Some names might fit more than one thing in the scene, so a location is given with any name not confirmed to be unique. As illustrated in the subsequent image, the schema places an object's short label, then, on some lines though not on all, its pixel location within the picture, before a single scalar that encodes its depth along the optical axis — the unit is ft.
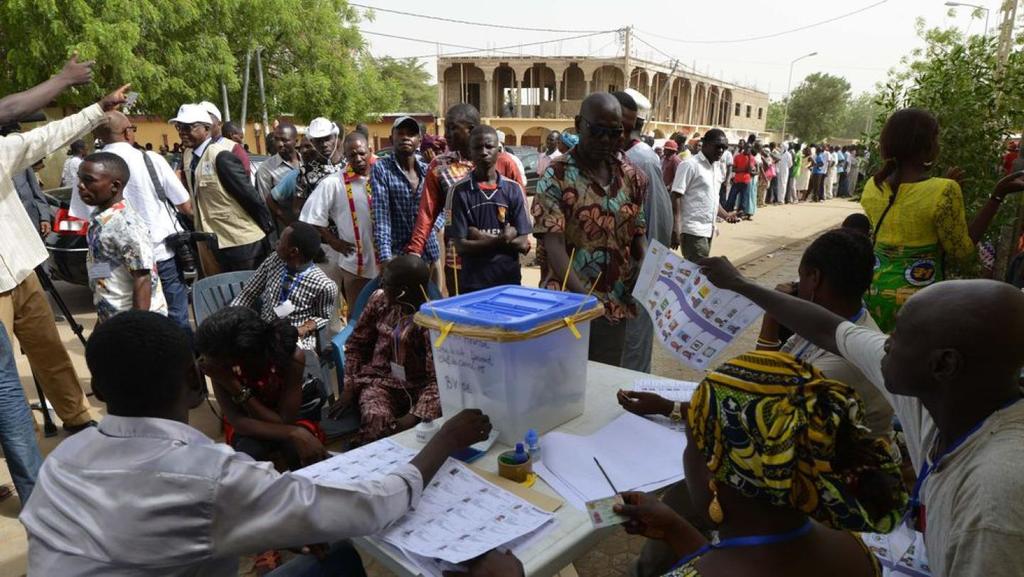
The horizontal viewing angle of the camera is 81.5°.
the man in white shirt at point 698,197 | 18.28
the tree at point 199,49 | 43.55
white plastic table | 4.32
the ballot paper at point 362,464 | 5.35
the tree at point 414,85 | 189.47
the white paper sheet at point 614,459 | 5.21
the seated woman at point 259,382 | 7.97
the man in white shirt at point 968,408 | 3.55
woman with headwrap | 3.45
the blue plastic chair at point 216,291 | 11.48
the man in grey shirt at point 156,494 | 3.68
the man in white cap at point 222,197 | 15.39
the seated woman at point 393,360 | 8.67
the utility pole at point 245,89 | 60.01
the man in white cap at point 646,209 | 10.20
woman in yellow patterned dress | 9.58
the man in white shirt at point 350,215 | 13.89
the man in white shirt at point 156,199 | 13.37
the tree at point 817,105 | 154.30
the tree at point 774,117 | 217.36
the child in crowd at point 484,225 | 11.59
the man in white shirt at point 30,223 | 9.00
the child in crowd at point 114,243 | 10.28
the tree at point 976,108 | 14.51
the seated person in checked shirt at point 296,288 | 10.96
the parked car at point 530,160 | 47.20
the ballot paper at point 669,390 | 6.43
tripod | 11.99
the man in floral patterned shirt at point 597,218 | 9.00
